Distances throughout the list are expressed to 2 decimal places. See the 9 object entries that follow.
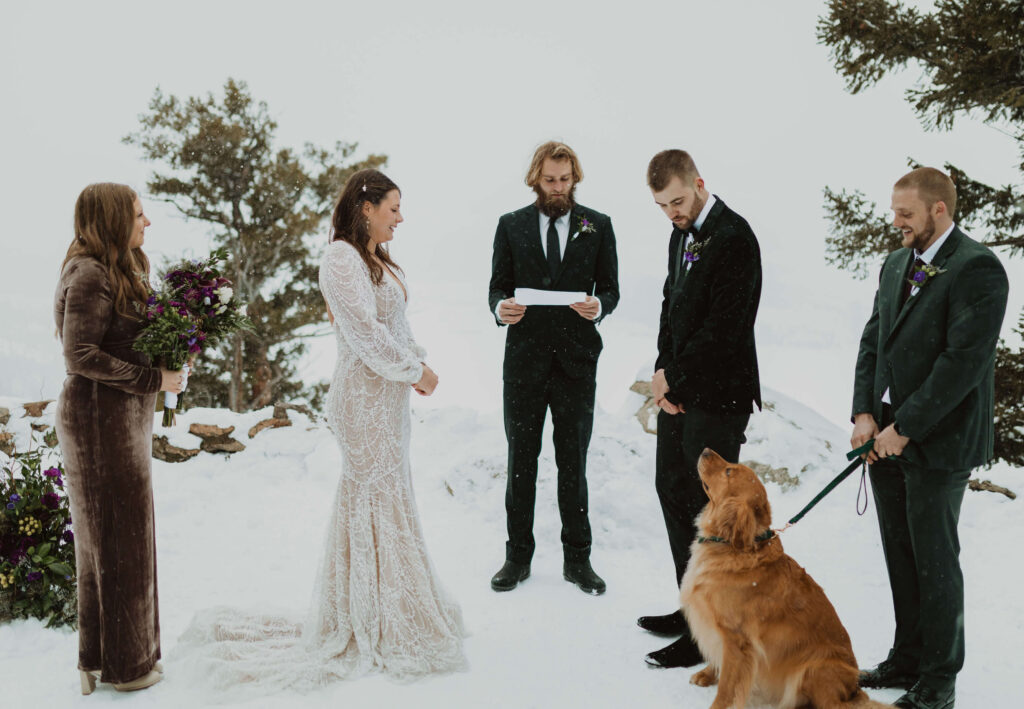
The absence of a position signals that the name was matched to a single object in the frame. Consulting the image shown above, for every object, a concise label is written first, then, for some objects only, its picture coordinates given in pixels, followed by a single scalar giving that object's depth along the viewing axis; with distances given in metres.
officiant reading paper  4.51
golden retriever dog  2.92
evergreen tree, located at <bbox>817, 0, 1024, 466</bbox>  7.39
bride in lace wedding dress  3.45
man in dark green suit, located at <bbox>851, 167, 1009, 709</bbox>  2.94
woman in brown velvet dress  3.06
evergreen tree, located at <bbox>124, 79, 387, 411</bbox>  14.12
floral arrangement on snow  3.99
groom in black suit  3.56
